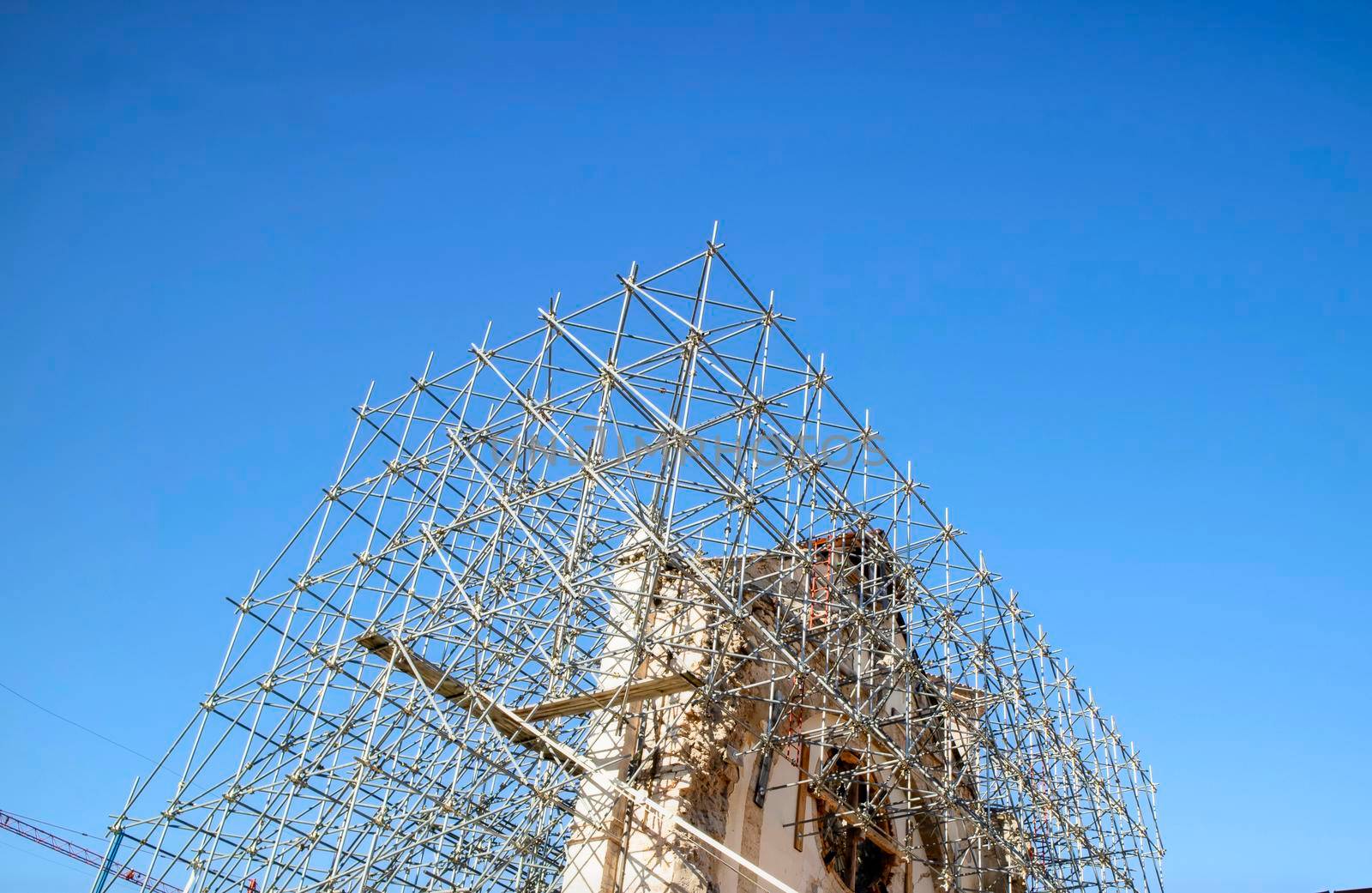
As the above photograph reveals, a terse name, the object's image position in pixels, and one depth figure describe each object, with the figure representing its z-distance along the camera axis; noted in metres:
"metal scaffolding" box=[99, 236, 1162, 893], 12.57
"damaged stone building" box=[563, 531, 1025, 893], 12.56
